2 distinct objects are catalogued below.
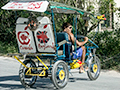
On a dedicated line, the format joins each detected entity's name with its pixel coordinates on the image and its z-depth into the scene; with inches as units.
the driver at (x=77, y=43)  460.1
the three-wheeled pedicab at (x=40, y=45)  402.1
